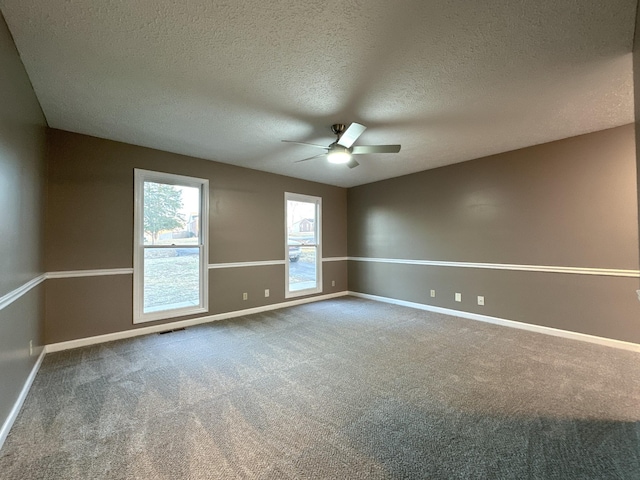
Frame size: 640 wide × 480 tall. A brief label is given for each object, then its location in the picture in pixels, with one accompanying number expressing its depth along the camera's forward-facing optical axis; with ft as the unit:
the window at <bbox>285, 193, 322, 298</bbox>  17.16
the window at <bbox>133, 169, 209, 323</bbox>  11.65
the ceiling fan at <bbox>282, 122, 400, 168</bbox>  9.04
